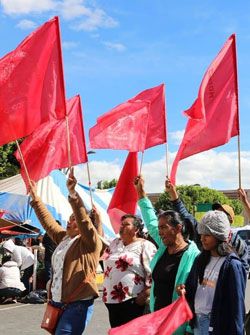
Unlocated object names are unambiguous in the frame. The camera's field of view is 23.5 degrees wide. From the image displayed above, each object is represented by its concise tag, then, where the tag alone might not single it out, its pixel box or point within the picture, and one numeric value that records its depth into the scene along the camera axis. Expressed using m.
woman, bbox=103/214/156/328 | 5.62
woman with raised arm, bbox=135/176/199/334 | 4.84
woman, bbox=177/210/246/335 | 4.05
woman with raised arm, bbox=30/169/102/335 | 4.97
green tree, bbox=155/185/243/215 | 79.25
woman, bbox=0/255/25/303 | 13.08
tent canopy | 17.73
